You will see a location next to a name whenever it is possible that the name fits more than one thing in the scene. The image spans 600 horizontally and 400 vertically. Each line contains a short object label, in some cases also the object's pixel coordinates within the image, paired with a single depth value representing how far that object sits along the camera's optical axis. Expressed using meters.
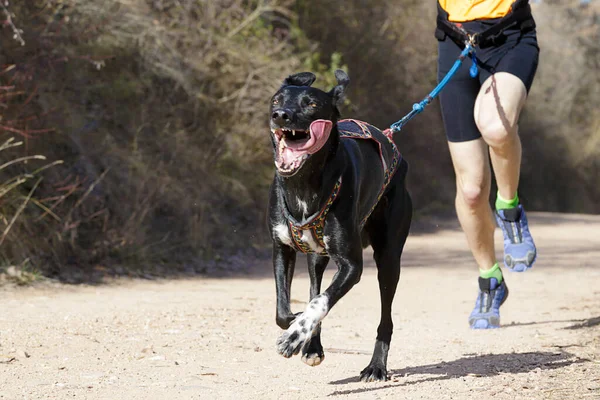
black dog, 7.88
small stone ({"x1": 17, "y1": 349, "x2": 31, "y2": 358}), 9.77
